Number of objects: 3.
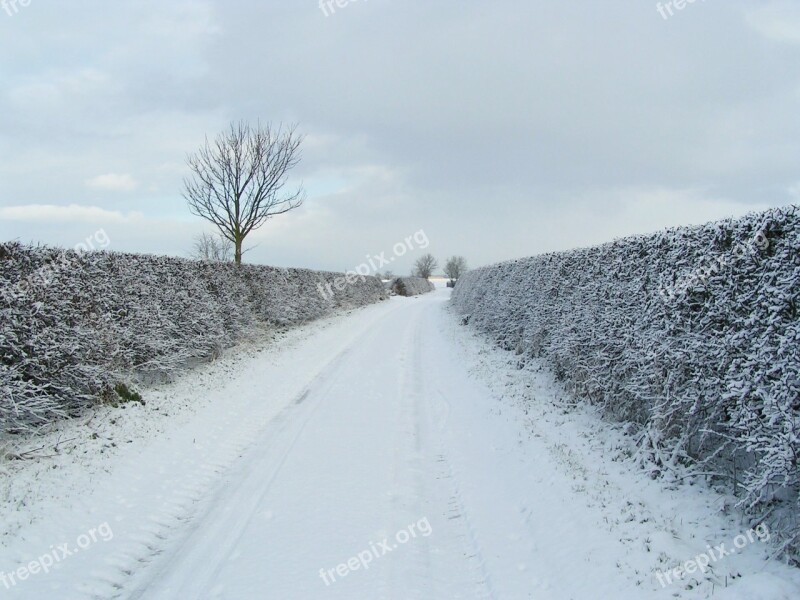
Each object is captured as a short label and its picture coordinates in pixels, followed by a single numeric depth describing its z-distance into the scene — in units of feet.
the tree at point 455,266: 380.78
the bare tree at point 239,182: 77.46
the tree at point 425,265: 365.40
